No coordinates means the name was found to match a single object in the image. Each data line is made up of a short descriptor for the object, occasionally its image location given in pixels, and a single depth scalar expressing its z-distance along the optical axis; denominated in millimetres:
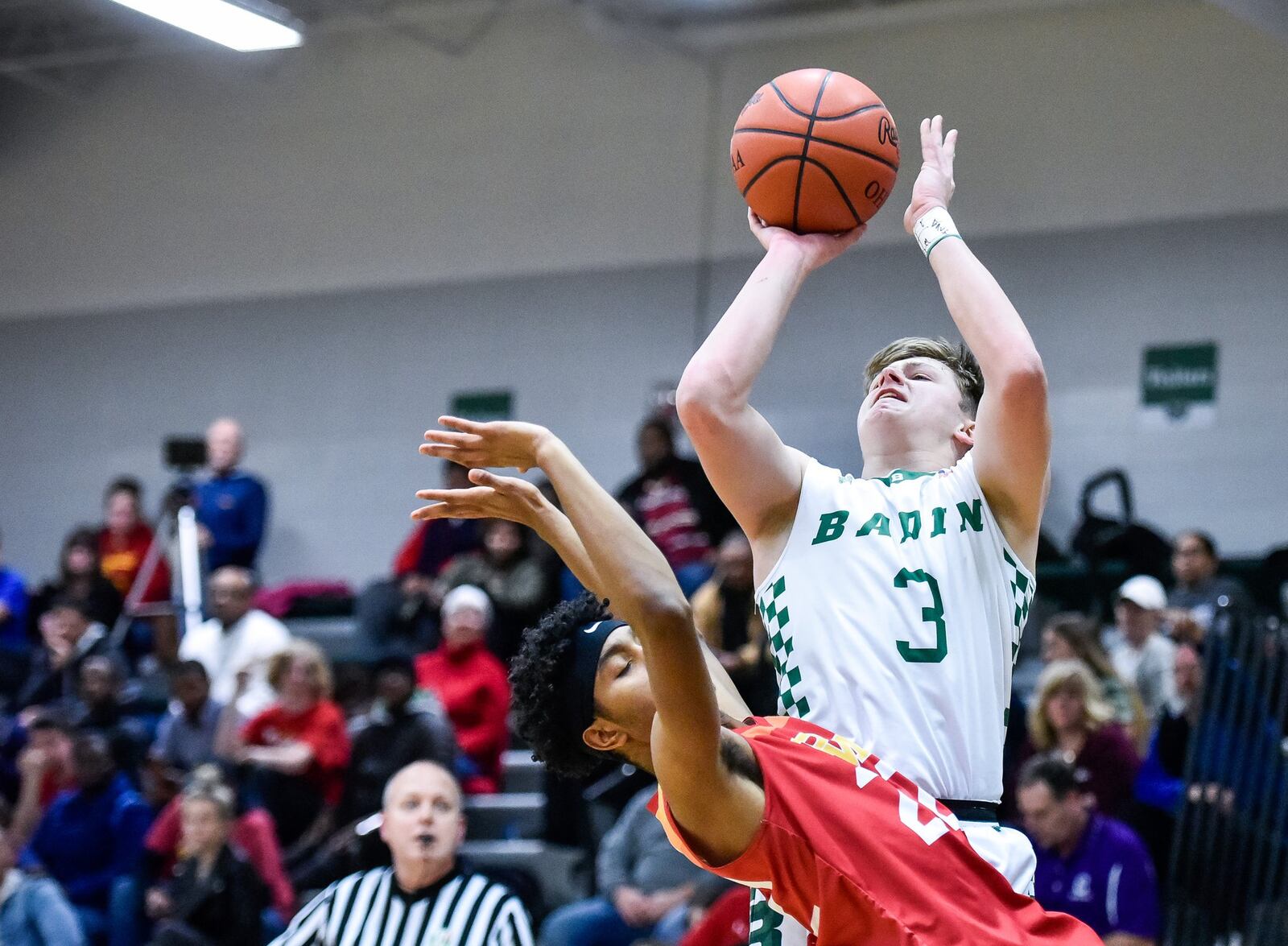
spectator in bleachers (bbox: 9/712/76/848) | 17072
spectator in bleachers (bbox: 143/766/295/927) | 14809
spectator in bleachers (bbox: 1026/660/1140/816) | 13454
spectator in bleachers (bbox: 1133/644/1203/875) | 13335
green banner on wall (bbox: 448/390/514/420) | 25846
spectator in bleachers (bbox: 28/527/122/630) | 22242
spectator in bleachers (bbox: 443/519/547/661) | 18469
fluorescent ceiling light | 17575
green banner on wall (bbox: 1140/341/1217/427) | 21529
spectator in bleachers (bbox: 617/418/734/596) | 19615
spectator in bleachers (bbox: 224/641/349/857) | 16304
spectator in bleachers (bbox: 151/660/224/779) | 17170
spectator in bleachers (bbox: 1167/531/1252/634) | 16639
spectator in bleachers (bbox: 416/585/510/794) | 17170
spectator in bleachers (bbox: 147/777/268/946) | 14090
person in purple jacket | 11840
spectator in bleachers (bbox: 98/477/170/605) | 23806
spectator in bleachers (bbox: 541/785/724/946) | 13642
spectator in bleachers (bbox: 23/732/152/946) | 16318
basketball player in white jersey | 5529
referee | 9374
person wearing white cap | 15899
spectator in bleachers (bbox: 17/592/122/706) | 20216
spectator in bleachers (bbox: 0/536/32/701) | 21166
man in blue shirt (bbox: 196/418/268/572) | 22591
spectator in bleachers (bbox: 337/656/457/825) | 15605
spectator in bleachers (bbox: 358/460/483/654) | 19978
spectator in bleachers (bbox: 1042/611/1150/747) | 14516
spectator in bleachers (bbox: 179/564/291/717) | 19056
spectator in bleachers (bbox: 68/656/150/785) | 18623
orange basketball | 6039
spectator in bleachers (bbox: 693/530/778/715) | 15019
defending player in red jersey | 4757
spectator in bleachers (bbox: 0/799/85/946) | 14271
